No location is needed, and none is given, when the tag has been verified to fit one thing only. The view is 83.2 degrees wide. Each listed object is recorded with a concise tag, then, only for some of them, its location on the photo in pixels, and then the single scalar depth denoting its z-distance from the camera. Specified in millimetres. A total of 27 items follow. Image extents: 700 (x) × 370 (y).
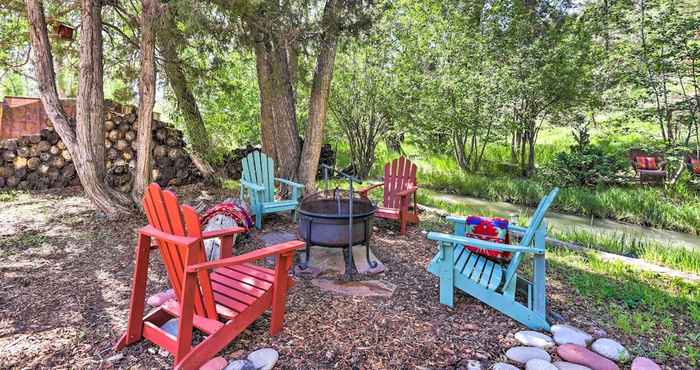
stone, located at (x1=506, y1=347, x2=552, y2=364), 1659
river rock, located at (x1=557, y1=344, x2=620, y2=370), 1612
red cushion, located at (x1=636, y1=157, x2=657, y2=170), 6730
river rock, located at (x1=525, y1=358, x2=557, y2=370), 1566
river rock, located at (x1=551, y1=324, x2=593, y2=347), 1799
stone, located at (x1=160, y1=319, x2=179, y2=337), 1783
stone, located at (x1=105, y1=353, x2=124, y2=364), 1624
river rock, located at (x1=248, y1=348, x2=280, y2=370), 1562
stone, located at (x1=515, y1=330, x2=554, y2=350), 1773
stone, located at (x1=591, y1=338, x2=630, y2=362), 1695
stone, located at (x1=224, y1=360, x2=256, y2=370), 1533
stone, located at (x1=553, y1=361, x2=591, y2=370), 1589
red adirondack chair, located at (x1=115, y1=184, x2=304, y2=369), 1498
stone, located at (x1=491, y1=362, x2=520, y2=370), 1575
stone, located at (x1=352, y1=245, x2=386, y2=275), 2744
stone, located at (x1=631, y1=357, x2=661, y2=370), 1614
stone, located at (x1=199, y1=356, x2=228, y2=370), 1540
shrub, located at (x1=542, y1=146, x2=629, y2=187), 6375
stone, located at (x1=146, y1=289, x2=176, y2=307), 2097
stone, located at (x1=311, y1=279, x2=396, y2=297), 2355
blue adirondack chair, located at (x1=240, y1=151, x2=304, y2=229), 3691
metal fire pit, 2600
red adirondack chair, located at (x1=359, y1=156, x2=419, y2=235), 4074
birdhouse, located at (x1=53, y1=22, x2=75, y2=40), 3929
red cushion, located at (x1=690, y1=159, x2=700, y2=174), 5848
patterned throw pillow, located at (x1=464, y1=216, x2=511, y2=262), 2562
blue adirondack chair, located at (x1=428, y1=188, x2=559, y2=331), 1963
